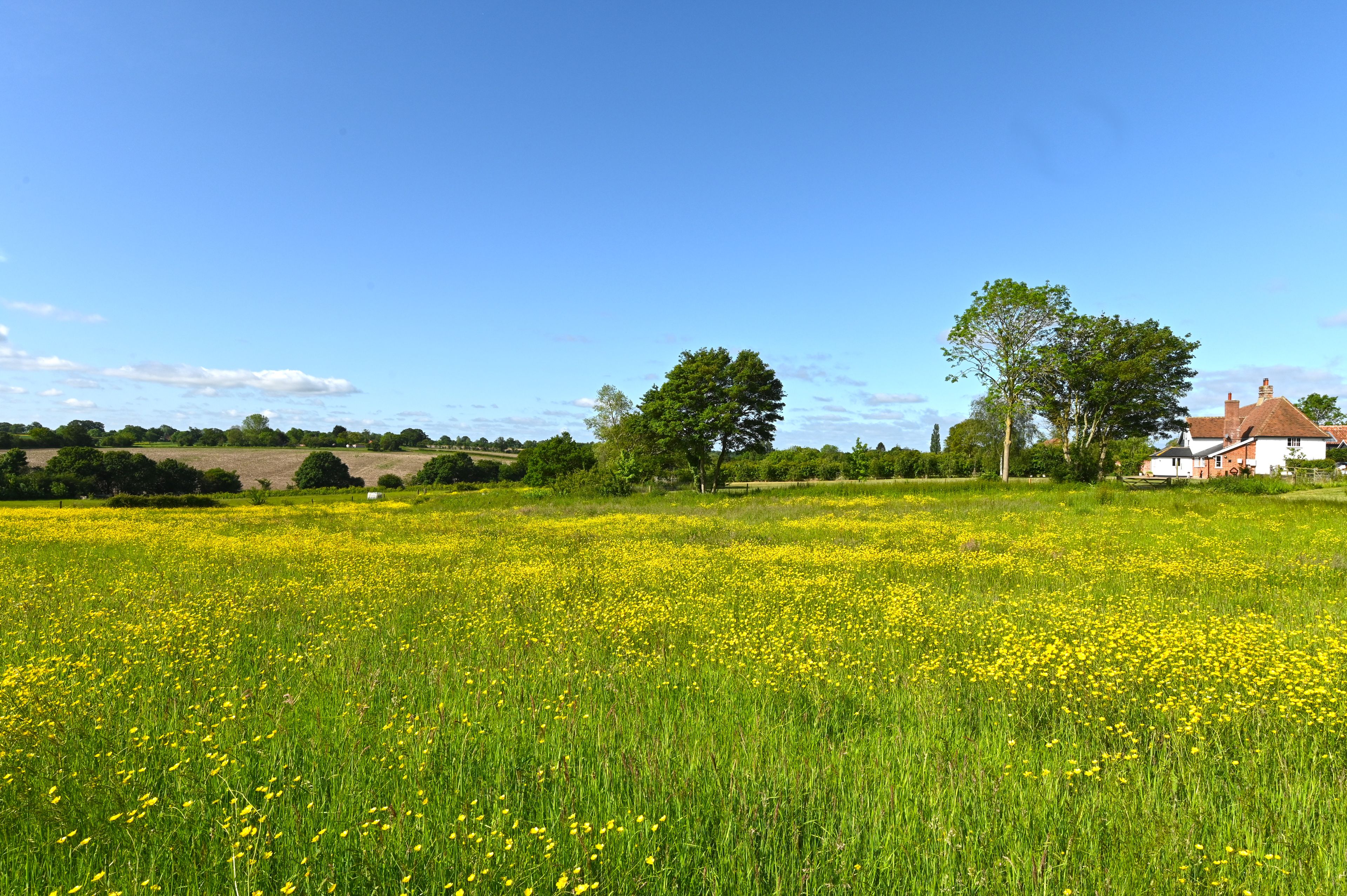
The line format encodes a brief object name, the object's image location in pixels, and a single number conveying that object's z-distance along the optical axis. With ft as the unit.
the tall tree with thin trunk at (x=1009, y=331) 132.67
